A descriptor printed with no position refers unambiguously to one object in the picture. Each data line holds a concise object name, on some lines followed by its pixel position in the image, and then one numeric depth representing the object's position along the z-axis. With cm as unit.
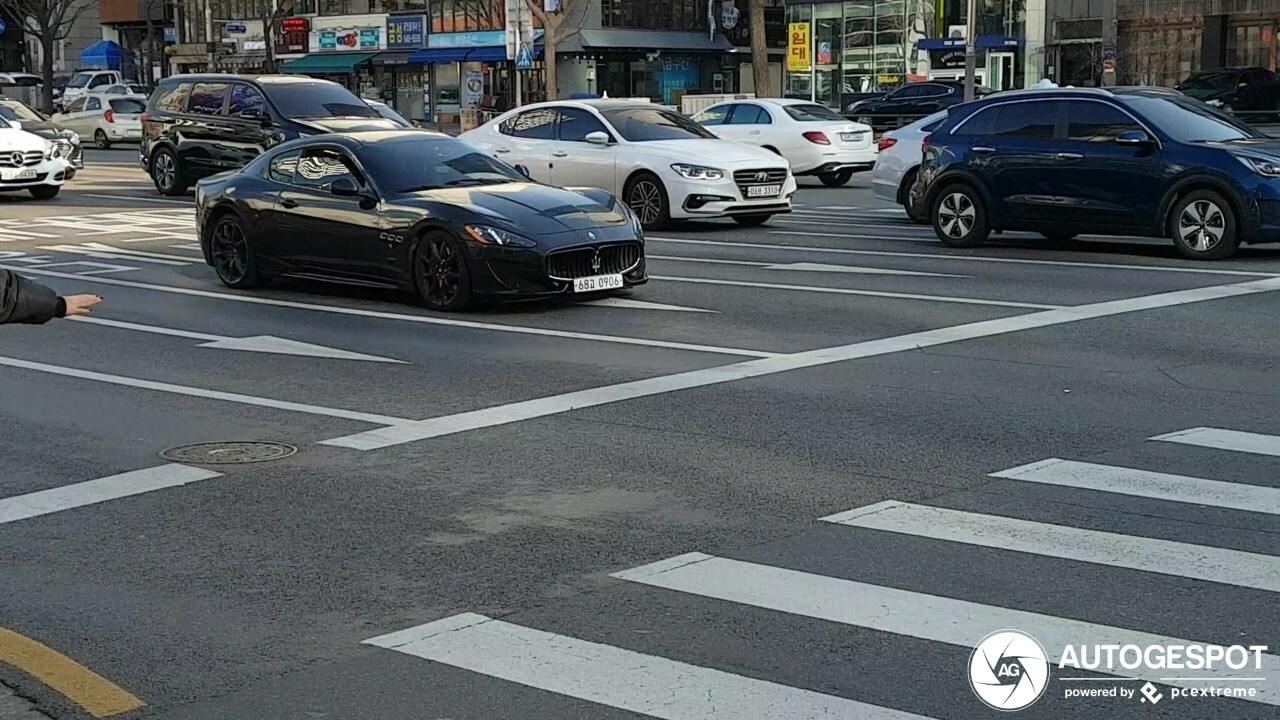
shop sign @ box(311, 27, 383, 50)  7250
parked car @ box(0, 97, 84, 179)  3099
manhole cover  844
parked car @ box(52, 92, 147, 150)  5069
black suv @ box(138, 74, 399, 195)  2500
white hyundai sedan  2045
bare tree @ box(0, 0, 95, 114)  6744
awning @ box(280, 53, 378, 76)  7206
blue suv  1588
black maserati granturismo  1361
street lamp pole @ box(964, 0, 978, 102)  3847
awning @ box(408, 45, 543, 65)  6656
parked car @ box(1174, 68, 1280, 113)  4316
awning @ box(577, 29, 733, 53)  6619
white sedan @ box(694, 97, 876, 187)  2900
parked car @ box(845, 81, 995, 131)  4812
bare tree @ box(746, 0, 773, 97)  4969
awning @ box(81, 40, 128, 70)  8700
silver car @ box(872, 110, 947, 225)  2184
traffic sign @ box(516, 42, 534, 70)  3862
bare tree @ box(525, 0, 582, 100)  5253
